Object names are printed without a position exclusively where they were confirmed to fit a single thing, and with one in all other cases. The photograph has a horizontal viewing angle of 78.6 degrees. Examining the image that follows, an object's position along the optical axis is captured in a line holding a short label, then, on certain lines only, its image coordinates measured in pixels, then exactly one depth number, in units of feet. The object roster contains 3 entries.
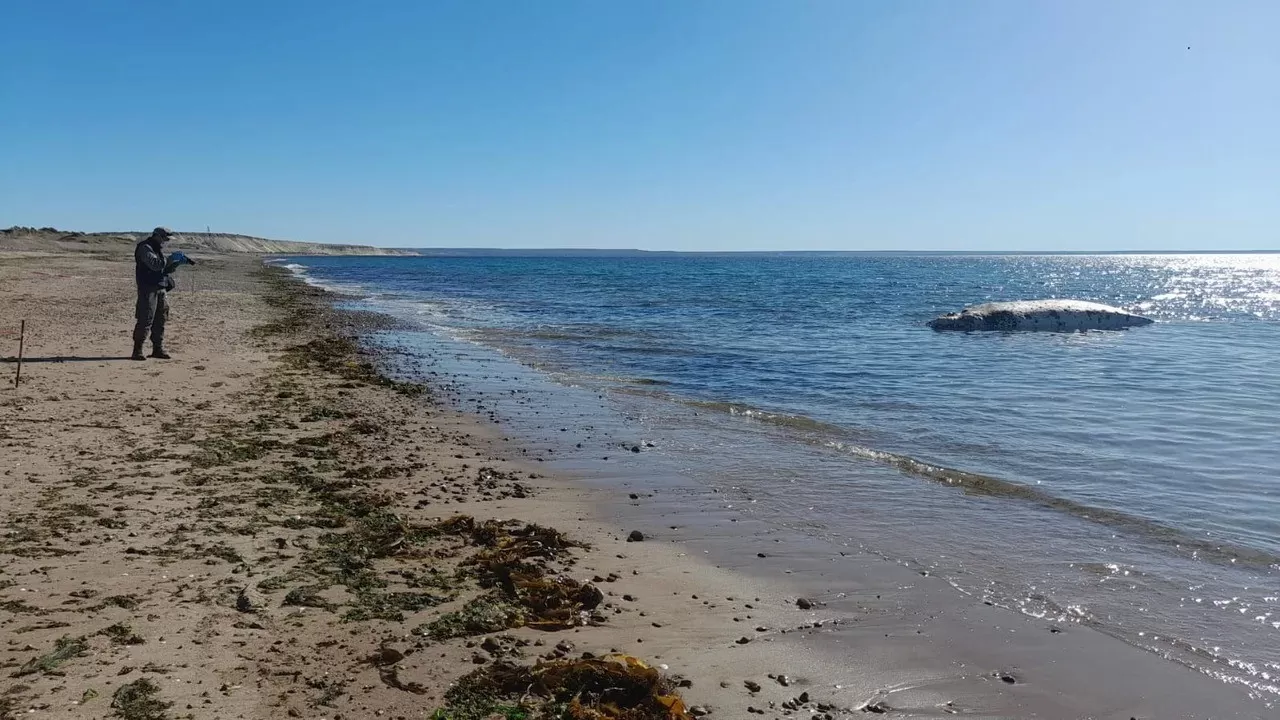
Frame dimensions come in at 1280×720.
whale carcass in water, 88.22
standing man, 43.91
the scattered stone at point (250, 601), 15.05
